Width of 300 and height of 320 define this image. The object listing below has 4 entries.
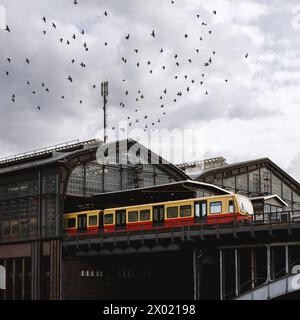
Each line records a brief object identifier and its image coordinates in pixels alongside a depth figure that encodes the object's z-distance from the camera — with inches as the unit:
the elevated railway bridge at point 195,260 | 2346.2
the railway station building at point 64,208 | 3034.0
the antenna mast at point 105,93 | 4378.9
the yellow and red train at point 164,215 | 2503.7
